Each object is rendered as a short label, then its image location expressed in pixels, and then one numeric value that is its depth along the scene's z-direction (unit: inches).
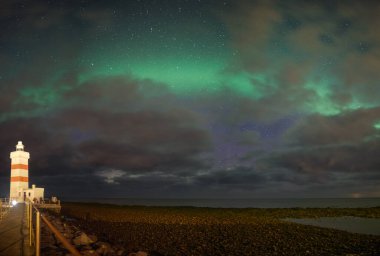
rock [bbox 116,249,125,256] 602.6
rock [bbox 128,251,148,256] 577.3
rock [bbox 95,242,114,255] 591.8
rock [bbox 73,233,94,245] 641.5
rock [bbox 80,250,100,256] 541.8
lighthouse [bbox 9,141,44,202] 1624.0
